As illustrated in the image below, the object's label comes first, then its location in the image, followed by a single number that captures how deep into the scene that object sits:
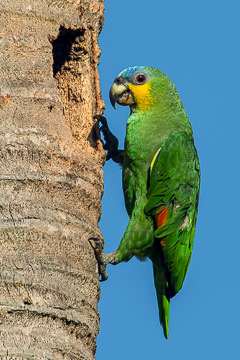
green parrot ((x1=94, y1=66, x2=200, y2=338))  8.41
